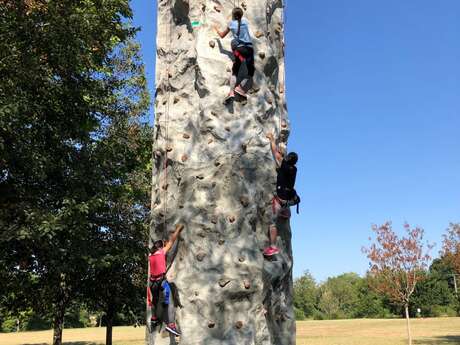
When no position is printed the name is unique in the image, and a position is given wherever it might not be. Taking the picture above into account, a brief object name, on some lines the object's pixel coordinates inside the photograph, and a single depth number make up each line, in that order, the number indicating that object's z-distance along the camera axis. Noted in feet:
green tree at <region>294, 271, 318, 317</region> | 267.88
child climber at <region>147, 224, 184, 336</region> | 13.87
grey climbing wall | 13.43
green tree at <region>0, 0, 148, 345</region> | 33.09
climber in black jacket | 14.83
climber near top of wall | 14.98
